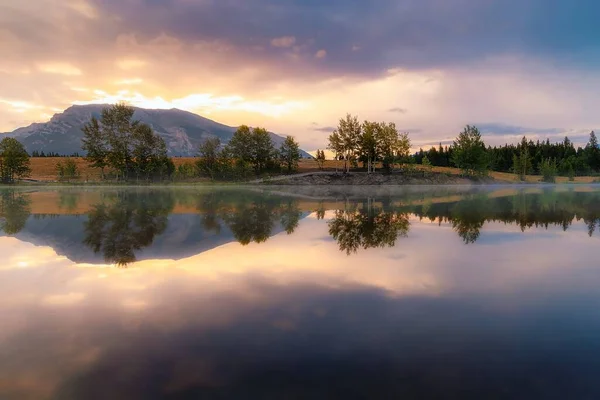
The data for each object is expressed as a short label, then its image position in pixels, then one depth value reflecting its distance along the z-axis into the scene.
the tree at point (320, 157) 122.01
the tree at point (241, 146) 112.56
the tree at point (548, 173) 136.38
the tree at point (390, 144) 111.19
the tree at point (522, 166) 141.50
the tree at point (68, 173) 112.19
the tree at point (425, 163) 132.39
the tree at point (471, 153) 116.38
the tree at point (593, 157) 165.76
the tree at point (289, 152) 116.75
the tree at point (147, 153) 105.25
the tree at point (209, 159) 110.12
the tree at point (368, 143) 109.44
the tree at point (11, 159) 102.94
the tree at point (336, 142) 109.94
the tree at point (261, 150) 113.94
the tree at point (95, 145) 102.62
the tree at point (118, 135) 103.94
